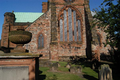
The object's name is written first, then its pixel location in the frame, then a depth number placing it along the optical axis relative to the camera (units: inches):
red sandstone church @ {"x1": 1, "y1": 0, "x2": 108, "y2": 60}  676.6
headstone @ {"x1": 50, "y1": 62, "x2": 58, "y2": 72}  358.3
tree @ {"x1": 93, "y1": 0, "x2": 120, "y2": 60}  312.5
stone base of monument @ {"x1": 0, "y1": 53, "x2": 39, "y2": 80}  136.2
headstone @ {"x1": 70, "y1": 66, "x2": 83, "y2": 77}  332.0
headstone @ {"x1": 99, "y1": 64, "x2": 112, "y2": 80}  210.3
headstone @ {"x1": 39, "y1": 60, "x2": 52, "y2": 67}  431.5
